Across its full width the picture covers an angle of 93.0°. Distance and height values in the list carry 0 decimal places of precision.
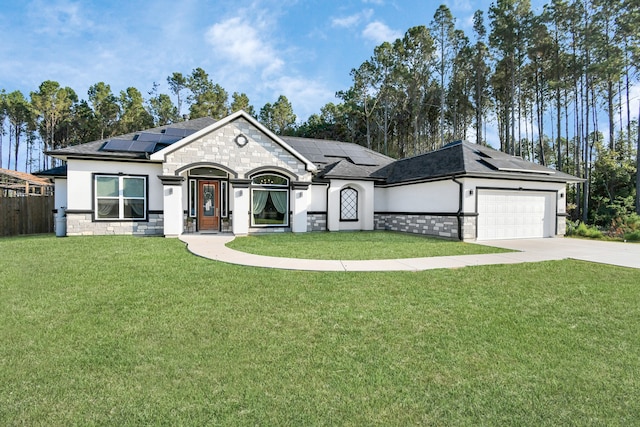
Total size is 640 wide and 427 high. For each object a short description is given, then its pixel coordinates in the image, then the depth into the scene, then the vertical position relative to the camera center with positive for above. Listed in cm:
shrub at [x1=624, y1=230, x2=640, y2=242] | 1277 -114
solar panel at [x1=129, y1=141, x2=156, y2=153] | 1289 +273
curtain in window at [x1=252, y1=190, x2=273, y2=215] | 1409 +43
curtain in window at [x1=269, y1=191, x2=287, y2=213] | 1433 +44
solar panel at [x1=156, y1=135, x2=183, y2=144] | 1421 +337
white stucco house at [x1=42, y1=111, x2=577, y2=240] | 1234 +90
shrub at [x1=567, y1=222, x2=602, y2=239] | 1415 -109
